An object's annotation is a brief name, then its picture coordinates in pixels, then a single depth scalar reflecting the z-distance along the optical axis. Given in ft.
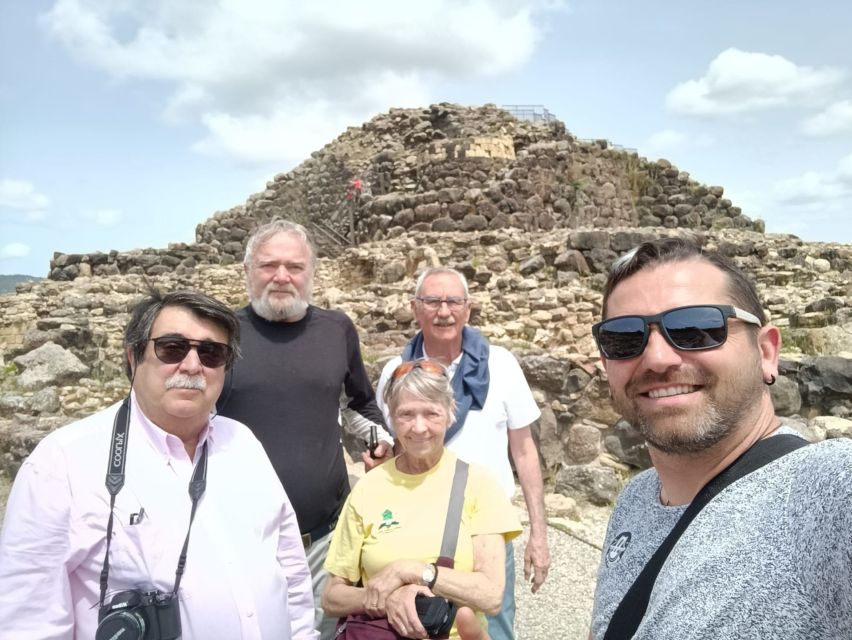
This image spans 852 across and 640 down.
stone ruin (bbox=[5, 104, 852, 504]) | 20.39
